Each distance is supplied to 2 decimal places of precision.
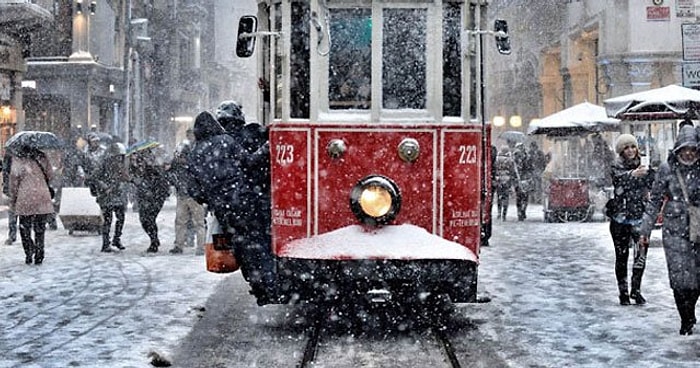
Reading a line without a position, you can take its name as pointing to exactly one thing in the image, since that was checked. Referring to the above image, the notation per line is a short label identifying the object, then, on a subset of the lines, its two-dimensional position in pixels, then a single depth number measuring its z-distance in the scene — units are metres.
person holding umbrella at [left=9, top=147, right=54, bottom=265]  15.09
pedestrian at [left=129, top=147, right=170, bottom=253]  16.66
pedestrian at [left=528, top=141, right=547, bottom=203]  28.85
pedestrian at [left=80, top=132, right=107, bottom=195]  19.13
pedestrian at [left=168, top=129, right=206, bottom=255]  16.38
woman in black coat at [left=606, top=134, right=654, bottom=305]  11.00
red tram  9.15
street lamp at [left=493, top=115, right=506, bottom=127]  48.50
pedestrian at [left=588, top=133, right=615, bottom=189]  25.96
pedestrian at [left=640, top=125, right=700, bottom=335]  9.20
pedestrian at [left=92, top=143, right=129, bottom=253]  17.23
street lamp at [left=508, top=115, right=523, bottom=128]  48.16
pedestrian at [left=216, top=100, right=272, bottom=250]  10.12
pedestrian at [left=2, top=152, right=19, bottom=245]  15.90
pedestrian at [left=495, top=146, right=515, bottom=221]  25.42
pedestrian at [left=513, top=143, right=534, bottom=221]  25.84
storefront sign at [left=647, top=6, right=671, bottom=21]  31.69
